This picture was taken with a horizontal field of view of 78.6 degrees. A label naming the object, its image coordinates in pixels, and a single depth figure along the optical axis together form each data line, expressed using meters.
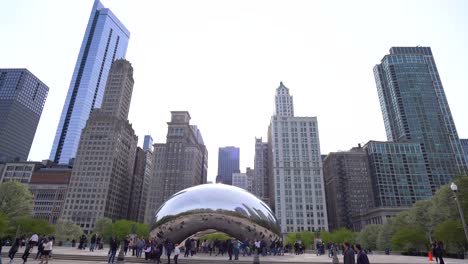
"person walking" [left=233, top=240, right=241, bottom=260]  22.52
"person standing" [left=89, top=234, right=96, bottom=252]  29.76
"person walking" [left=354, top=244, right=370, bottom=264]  10.85
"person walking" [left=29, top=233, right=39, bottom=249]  18.20
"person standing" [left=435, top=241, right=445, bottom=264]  19.47
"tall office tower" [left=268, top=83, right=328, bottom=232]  112.50
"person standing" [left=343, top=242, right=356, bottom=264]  11.63
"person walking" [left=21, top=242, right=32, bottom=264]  17.20
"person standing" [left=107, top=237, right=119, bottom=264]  18.61
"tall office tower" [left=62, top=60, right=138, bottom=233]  122.62
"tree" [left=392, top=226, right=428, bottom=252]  43.91
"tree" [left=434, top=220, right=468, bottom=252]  35.49
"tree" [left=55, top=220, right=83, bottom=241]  80.82
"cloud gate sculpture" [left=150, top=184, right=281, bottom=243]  26.02
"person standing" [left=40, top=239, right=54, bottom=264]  16.64
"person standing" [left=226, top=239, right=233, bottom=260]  22.62
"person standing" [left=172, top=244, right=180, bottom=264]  17.92
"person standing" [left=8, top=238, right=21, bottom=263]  17.00
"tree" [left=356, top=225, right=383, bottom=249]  75.00
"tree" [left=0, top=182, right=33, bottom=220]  56.66
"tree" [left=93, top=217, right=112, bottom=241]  87.94
